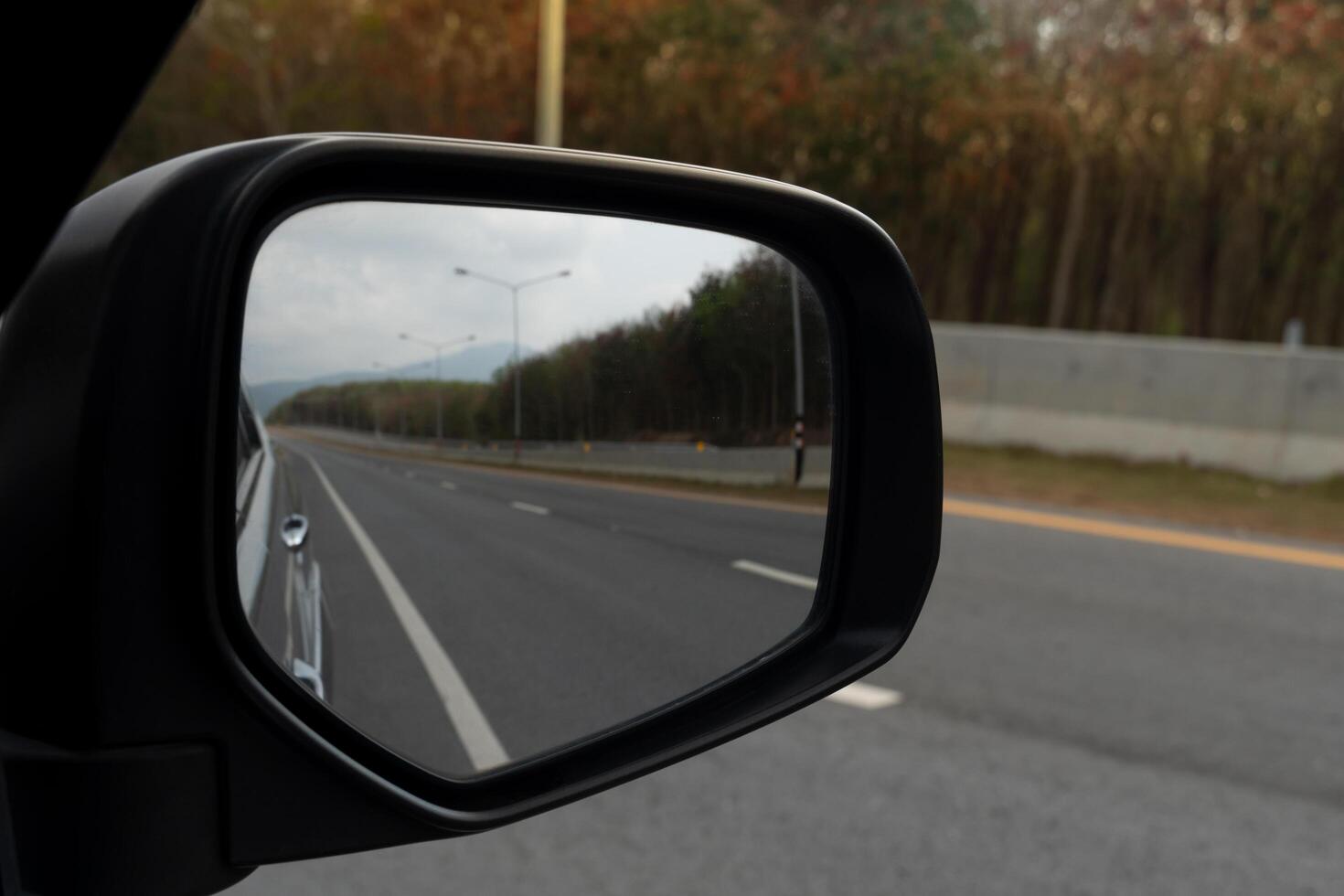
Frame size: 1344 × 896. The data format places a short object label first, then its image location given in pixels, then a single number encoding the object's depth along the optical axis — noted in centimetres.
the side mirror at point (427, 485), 30
